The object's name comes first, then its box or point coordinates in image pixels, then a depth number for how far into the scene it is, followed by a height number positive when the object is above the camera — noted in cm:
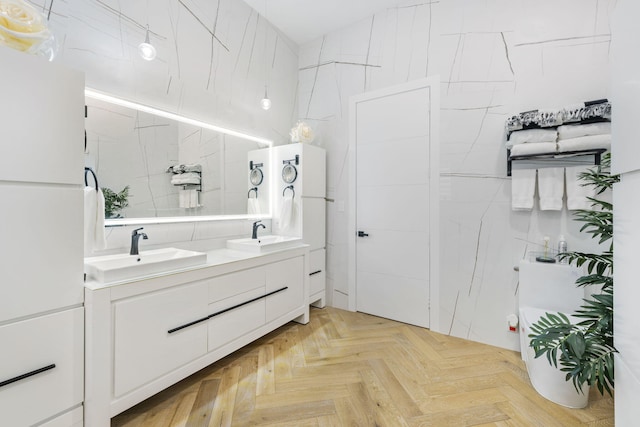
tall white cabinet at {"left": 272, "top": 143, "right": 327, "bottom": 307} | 292 +18
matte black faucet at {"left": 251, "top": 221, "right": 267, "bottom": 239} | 263 -15
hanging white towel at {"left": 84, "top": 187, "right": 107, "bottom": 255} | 156 -4
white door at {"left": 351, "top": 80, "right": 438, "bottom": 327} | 264 +15
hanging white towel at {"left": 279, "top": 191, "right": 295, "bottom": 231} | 290 +1
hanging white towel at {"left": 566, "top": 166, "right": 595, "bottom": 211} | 193 +17
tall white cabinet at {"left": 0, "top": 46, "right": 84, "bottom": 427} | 113 -13
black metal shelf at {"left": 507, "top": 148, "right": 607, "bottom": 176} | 187 +43
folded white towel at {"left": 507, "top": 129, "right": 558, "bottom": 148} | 199 +58
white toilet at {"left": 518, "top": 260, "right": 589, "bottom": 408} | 169 -62
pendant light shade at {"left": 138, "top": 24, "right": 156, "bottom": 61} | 180 +107
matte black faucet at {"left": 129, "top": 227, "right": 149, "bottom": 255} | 178 -18
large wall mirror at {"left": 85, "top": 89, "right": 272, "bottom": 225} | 183 +39
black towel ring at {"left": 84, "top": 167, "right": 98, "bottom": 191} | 163 +25
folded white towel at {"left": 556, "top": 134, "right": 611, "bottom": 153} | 181 +49
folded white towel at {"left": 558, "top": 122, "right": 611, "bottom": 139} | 182 +58
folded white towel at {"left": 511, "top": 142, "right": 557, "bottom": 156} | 197 +48
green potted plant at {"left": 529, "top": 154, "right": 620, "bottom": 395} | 90 -44
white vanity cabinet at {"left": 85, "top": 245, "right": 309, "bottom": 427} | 134 -67
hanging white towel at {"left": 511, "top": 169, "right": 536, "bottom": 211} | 211 +21
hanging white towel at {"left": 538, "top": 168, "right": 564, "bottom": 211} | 202 +21
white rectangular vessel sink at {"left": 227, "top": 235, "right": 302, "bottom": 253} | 232 -26
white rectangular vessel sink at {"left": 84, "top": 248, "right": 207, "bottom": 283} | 142 -29
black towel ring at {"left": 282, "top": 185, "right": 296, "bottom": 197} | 293 +27
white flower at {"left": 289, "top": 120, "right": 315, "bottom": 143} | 298 +88
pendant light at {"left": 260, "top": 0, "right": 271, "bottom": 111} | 299 +187
